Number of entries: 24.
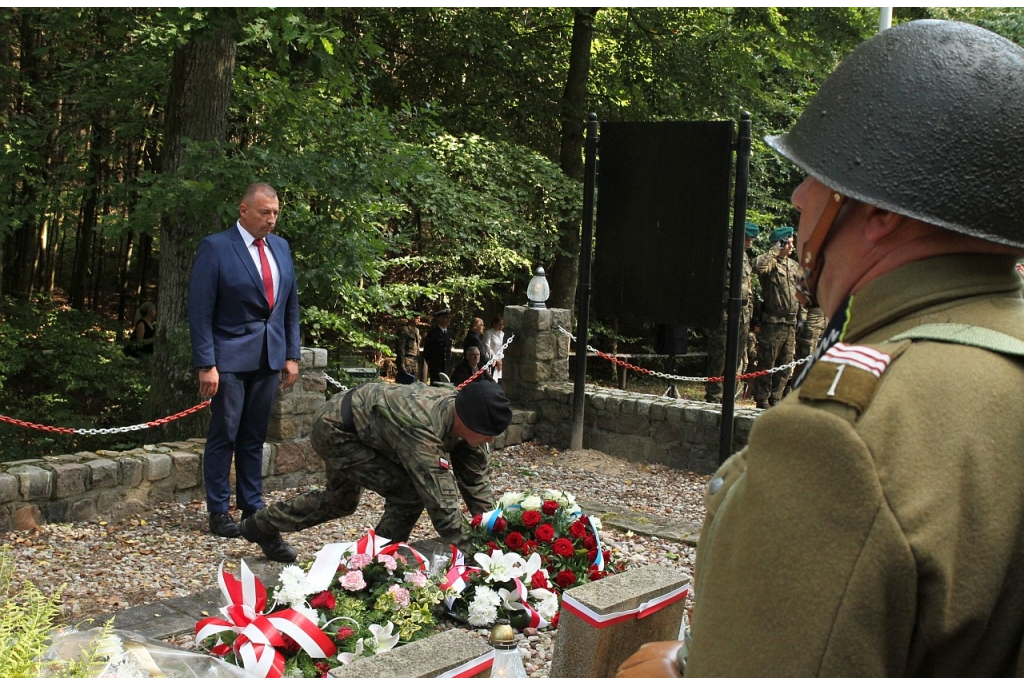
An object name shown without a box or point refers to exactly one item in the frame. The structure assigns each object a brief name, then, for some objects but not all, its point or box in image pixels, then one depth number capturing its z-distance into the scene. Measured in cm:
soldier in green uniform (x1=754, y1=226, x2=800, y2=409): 1116
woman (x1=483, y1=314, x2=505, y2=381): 1251
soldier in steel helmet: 97
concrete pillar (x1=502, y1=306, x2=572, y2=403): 1010
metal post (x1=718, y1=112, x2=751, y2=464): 757
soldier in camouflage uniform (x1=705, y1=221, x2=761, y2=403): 1115
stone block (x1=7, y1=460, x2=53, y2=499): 598
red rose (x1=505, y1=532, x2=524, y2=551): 491
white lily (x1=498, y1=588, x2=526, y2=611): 470
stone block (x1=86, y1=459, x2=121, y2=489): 636
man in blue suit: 599
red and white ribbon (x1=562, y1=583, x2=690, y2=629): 353
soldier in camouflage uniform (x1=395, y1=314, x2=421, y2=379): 1320
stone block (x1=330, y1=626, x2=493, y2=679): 281
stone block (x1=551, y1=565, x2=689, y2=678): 354
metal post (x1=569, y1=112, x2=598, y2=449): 894
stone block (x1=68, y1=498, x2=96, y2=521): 625
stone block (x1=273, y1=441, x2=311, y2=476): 747
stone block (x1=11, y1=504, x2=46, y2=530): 596
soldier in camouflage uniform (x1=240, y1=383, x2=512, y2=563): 482
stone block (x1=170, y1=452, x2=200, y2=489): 686
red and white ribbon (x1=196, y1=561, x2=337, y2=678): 385
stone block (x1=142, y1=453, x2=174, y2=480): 666
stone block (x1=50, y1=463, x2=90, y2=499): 616
